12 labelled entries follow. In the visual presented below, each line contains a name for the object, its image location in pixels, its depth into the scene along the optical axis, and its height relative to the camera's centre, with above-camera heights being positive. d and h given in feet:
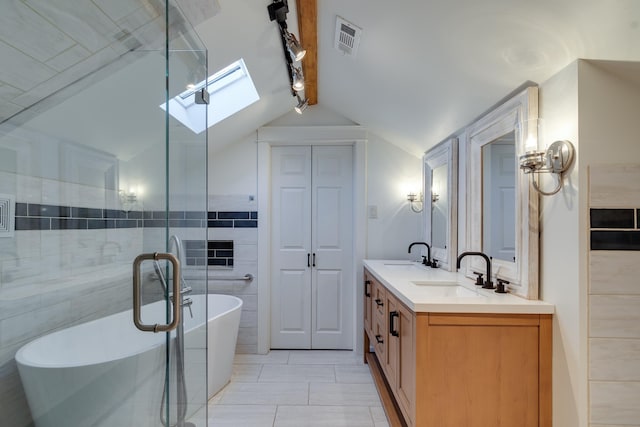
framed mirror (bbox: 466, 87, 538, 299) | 4.56 +0.25
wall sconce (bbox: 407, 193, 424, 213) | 9.51 +0.39
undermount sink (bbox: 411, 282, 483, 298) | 5.39 -1.55
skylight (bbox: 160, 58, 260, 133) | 8.04 +3.21
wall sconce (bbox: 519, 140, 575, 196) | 3.99 +0.70
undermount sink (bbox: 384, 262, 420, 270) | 7.99 -1.49
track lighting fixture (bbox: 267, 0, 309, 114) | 4.93 +3.28
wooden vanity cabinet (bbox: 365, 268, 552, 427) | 4.25 -2.26
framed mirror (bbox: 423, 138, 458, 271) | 7.18 +0.28
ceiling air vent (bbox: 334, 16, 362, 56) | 5.41 +3.33
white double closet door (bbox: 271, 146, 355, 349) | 10.19 -1.49
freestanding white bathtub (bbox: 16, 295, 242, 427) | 4.17 -2.39
